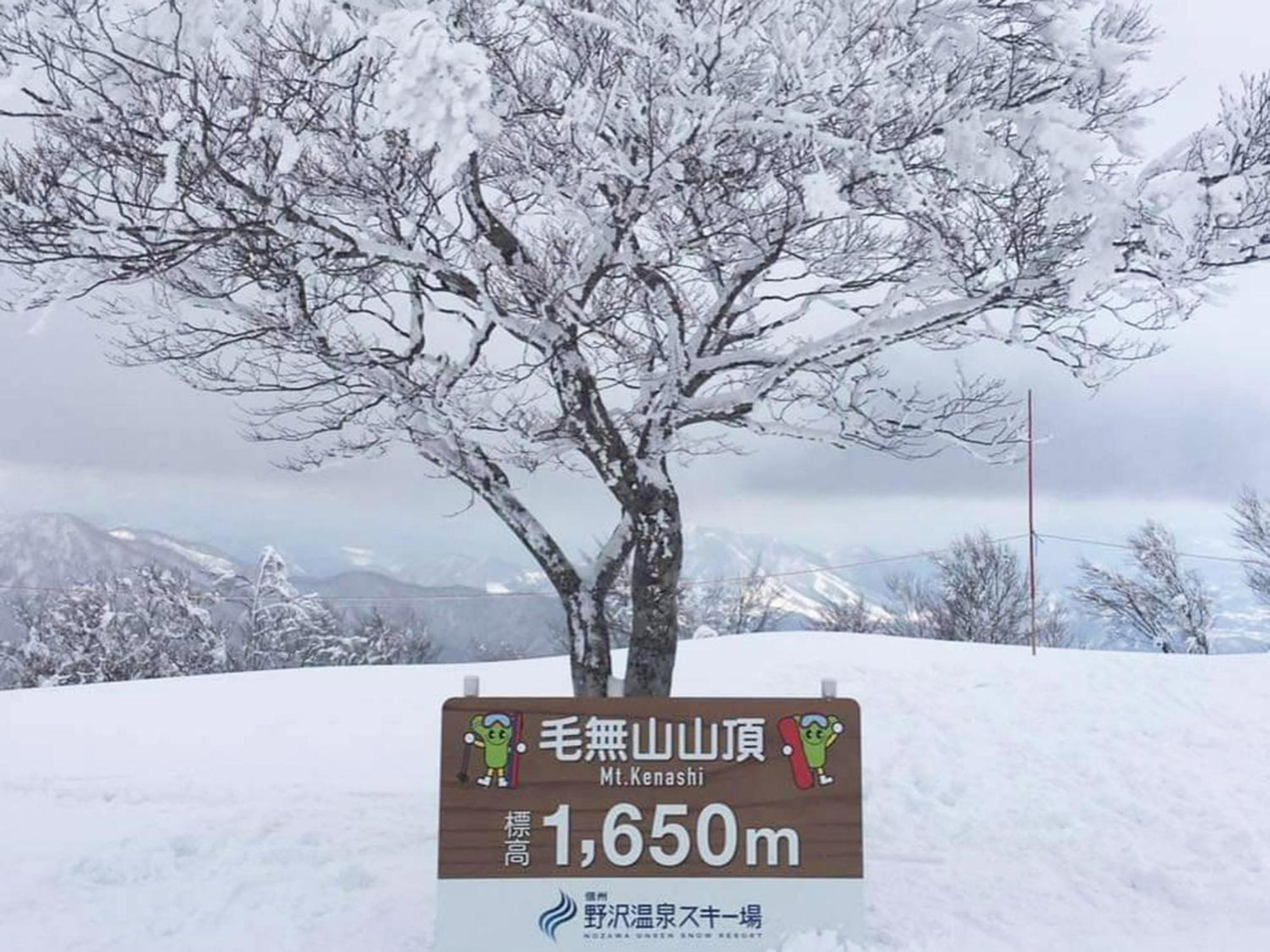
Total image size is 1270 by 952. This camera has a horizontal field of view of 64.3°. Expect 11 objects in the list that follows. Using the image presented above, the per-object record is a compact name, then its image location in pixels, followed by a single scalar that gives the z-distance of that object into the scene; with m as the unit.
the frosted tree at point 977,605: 33.44
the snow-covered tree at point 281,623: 29.88
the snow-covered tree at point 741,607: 34.72
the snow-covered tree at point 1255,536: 29.88
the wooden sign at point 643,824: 4.26
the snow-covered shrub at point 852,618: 35.62
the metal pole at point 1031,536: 11.11
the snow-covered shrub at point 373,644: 31.20
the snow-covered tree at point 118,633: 28.25
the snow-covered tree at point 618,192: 4.77
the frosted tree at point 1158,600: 29.88
